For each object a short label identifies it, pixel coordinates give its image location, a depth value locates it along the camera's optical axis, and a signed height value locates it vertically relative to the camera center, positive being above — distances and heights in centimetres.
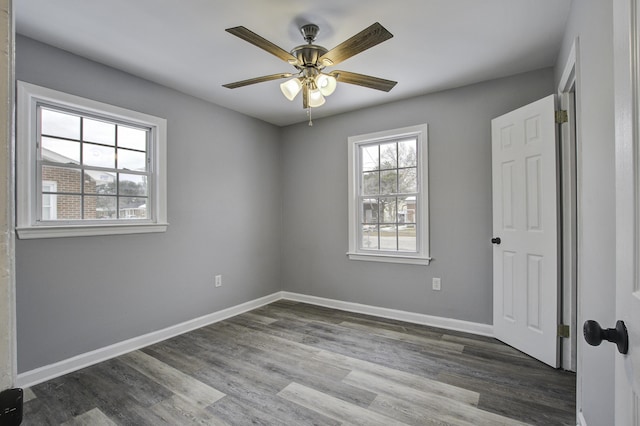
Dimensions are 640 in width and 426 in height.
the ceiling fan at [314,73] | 198 +102
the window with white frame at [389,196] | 353 +20
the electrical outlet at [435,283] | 339 -78
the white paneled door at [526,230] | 243 -16
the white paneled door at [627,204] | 65 +2
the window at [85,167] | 230 +41
